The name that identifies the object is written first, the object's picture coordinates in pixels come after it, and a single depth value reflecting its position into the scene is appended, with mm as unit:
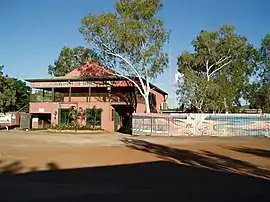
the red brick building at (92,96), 30864
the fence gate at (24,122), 32820
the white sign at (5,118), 34651
